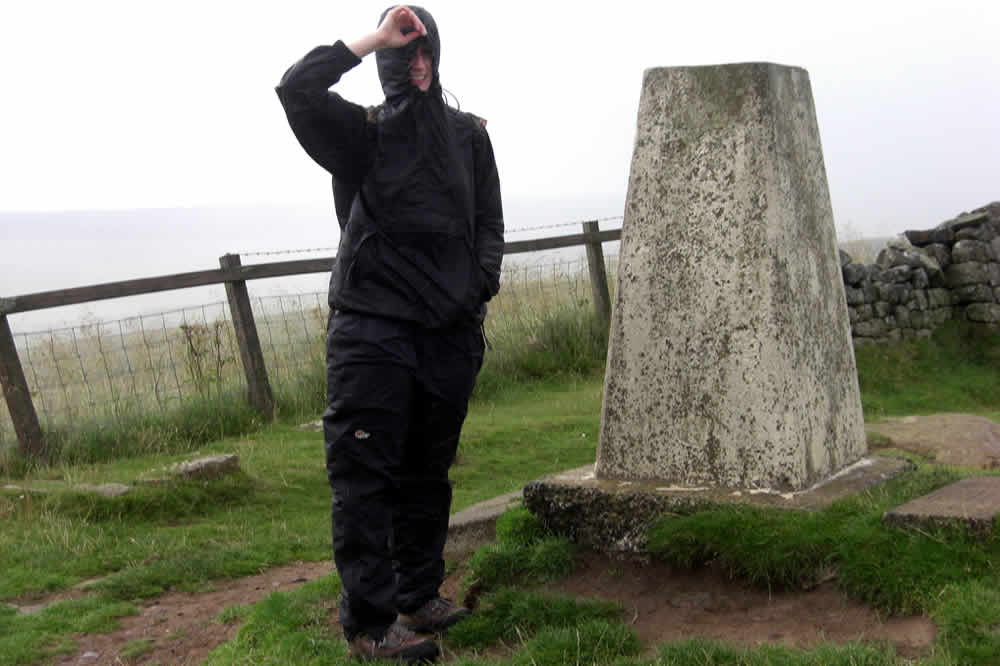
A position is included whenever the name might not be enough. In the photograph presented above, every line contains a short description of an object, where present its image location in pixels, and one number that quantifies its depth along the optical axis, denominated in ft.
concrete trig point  13.29
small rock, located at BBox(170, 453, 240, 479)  24.54
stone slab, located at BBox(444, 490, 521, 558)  15.87
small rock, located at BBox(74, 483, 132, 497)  23.36
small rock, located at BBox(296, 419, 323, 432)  30.84
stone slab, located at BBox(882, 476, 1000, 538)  11.21
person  11.78
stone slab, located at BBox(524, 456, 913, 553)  13.15
